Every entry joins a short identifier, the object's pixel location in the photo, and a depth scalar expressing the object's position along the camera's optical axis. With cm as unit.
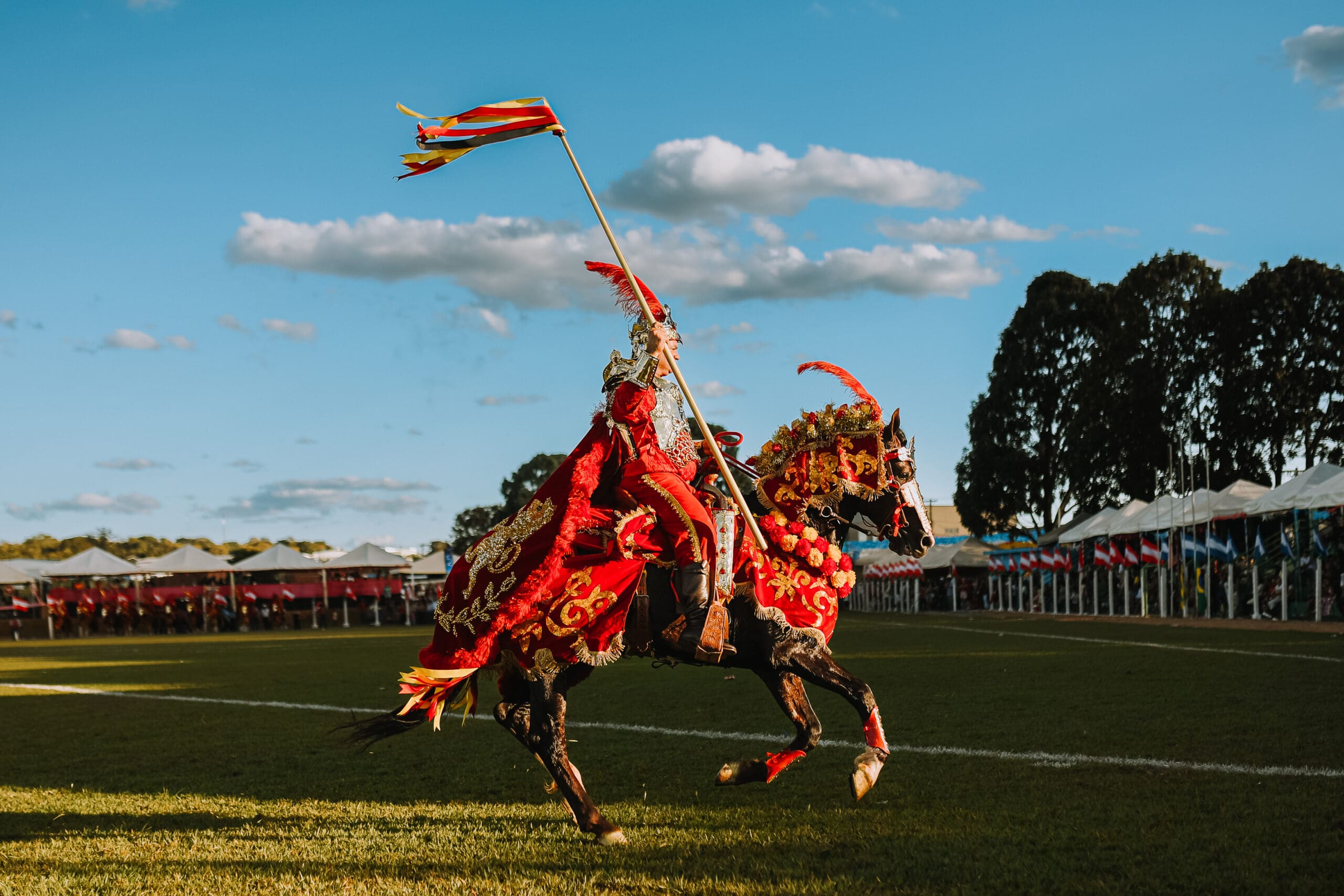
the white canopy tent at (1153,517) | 3100
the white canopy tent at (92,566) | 5388
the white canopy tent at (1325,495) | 2256
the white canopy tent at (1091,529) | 3516
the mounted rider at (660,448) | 629
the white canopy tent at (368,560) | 5600
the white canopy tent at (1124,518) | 3332
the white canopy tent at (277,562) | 5403
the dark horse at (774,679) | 619
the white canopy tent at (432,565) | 6147
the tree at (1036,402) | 5325
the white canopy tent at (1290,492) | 2478
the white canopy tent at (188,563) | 5438
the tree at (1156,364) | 4703
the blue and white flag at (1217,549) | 2739
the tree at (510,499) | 7981
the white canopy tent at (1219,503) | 2920
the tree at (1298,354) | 4444
